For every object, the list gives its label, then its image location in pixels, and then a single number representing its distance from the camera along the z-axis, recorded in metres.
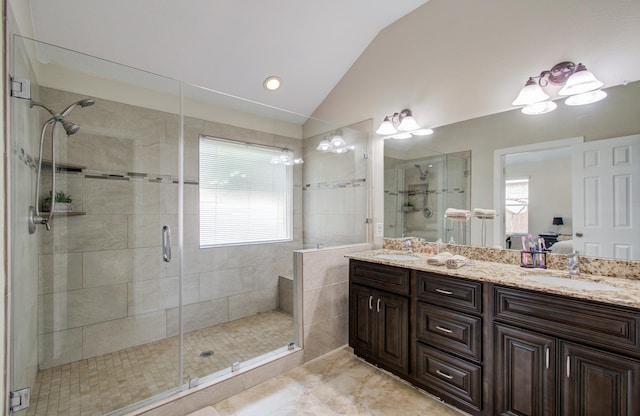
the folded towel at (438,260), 1.96
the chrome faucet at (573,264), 1.69
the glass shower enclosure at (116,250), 1.78
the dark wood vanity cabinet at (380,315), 2.03
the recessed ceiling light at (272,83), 2.97
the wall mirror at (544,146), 1.66
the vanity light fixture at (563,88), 1.68
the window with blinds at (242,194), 2.74
